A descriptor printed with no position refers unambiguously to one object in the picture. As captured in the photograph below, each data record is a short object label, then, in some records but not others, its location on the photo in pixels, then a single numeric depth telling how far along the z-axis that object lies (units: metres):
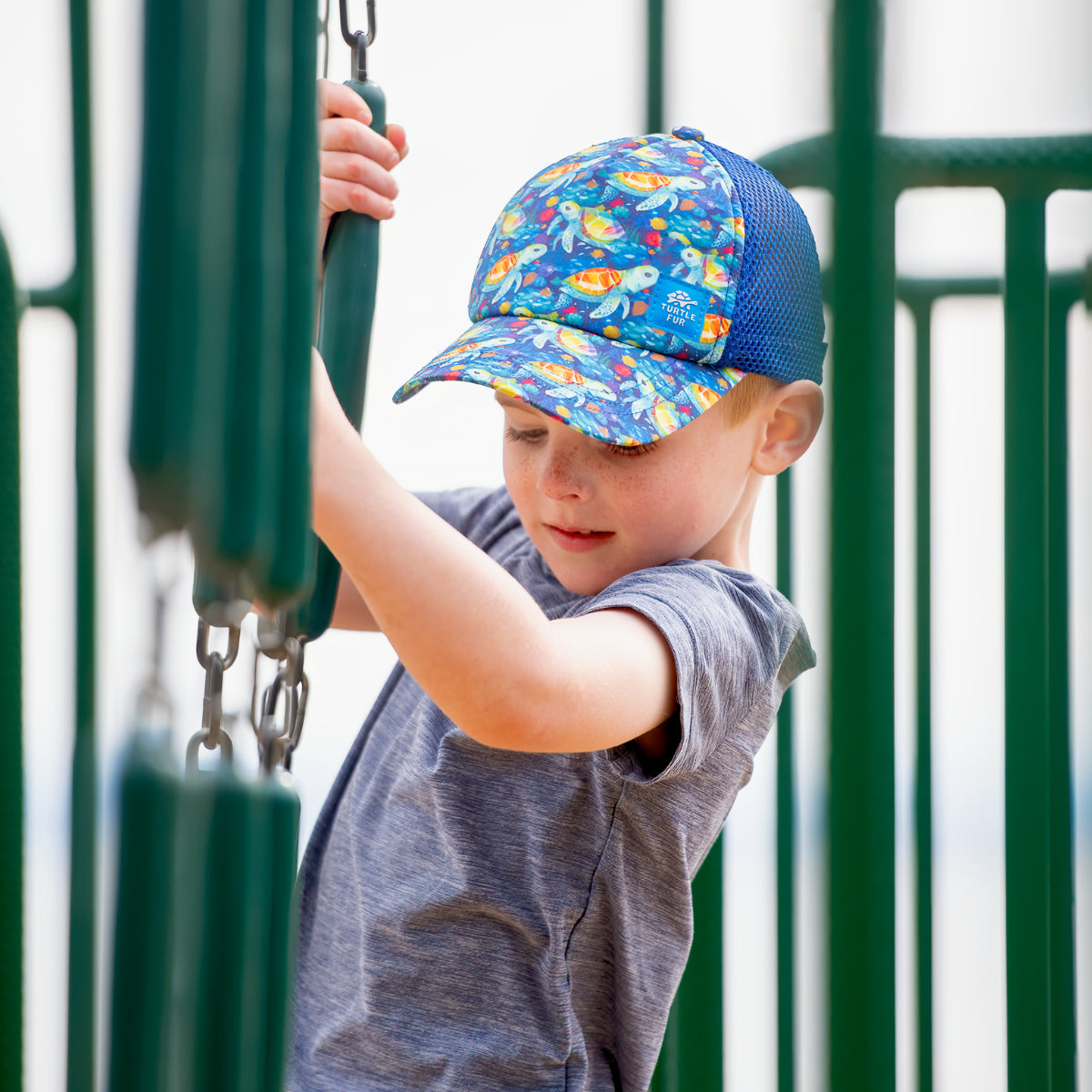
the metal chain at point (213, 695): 2.68
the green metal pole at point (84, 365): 3.11
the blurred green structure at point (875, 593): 3.11
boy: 2.97
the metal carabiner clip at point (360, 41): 2.91
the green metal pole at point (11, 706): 3.02
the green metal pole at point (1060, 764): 3.25
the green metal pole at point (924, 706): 3.27
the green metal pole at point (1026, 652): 3.22
